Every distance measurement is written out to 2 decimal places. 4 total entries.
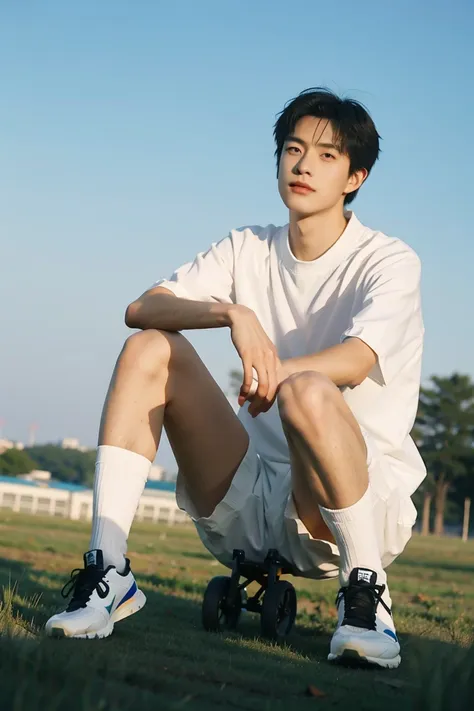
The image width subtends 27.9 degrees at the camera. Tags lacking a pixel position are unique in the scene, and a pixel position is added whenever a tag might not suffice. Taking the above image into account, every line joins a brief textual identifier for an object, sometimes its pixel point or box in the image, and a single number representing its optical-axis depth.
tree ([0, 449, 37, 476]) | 96.50
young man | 3.03
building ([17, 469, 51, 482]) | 102.78
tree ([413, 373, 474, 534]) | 72.12
